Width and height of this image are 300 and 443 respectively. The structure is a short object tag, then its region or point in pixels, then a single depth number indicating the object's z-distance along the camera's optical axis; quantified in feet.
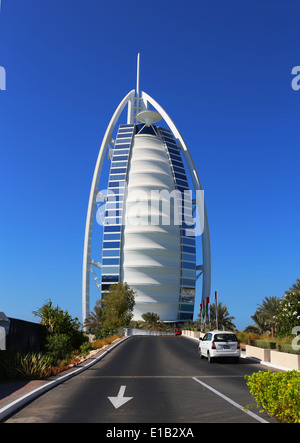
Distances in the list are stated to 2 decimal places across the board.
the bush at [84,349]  97.79
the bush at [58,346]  82.84
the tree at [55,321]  90.43
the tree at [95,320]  273.42
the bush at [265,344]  81.05
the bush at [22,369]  50.42
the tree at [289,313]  114.11
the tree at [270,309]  218.38
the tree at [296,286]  190.48
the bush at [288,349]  67.62
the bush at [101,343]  122.01
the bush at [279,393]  24.98
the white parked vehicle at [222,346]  72.18
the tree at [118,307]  245.04
